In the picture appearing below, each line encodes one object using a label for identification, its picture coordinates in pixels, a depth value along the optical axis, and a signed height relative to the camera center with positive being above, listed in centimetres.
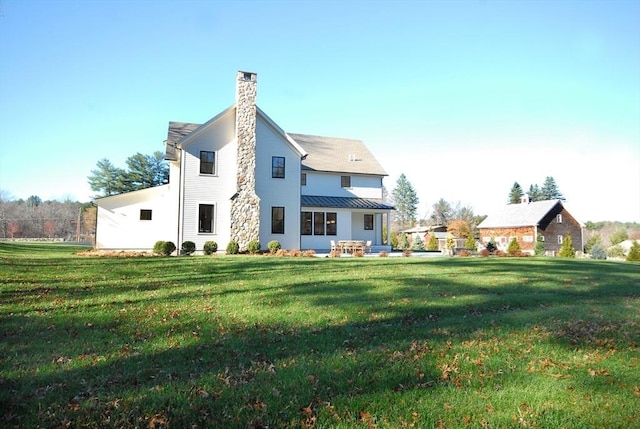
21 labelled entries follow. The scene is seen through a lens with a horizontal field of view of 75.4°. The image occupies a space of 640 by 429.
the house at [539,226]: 4156 +111
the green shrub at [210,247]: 2056 -51
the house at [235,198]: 2148 +222
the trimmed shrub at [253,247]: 2075 -51
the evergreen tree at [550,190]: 7244 +825
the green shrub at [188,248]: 2030 -55
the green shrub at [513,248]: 2583 -83
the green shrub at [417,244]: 3622 -64
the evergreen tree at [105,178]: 4709 +674
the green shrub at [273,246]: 2084 -46
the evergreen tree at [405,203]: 8244 +680
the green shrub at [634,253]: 2520 -98
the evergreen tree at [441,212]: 7531 +456
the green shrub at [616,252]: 3338 -122
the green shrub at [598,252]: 3016 -112
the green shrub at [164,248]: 1933 -52
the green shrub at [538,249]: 3148 -91
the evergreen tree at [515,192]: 6850 +749
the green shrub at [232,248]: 2038 -55
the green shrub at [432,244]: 3784 -65
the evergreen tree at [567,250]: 2992 -94
